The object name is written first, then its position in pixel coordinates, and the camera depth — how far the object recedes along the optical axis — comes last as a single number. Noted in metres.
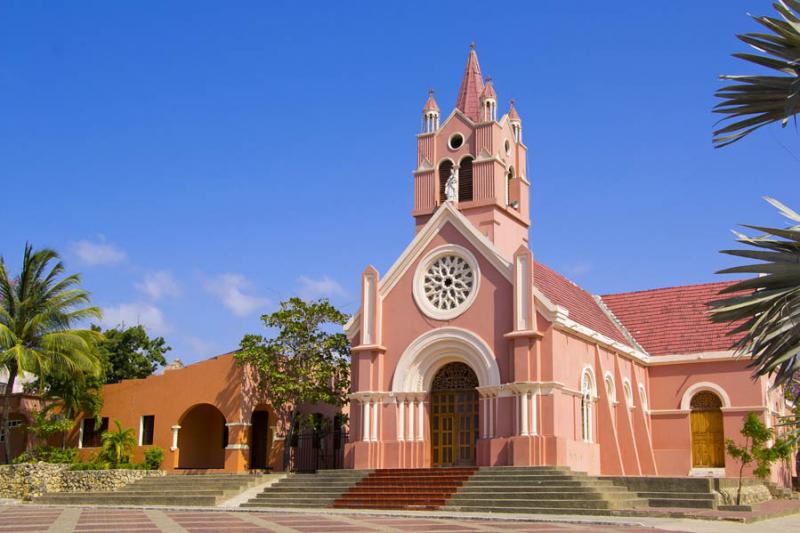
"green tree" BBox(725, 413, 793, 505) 22.28
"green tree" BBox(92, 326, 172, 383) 39.56
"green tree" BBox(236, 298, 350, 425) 31.42
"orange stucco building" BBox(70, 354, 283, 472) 32.34
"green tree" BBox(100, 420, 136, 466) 32.81
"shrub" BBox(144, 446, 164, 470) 32.34
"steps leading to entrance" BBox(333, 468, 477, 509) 24.03
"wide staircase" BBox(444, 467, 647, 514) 21.73
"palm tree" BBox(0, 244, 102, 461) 32.38
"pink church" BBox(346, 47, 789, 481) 26.52
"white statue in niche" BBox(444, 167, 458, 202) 31.25
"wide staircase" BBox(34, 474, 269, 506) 26.73
